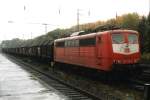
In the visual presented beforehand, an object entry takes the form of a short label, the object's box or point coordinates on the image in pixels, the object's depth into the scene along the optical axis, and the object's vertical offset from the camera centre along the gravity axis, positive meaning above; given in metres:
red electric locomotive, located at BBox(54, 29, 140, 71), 17.89 -0.15
